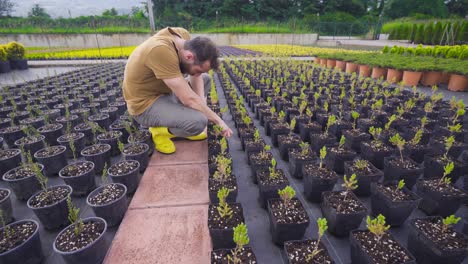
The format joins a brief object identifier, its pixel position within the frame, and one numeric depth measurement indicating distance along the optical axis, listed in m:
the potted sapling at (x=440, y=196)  2.07
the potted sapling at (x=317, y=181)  2.28
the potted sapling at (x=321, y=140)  3.15
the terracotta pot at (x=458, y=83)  6.17
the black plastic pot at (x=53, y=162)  2.75
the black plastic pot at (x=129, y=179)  2.38
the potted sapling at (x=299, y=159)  2.64
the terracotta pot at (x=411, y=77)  6.87
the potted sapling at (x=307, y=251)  1.51
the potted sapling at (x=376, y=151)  2.85
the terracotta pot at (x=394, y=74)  7.30
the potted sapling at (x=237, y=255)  1.43
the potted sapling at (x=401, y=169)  2.44
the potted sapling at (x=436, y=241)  1.56
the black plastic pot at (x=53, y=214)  1.97
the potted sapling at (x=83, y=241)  1.60
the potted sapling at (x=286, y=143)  3.05
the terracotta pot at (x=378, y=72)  7.90
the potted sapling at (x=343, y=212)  1.87
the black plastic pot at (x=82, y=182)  2.36
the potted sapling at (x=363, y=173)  2.34
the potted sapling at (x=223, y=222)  1.74
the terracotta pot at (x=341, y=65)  9.73
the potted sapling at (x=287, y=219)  1.77
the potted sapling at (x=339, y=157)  2.77
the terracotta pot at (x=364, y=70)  8.40
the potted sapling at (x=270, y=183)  2.19
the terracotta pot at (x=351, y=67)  8.97
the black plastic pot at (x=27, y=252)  1.59
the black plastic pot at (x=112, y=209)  1.99
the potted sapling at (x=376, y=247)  1.52
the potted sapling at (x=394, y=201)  1.97
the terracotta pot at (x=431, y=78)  6.95
